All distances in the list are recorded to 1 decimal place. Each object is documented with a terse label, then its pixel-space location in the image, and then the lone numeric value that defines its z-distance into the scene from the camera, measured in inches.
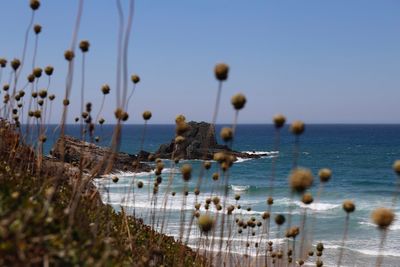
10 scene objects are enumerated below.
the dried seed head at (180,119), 173.2
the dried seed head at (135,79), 189.7
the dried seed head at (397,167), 150.7
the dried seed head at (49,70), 192.7
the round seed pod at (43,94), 199.2
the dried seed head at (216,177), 196.5
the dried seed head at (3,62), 210.0
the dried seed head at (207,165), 184.2
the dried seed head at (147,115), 190.2
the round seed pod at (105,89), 183.6
